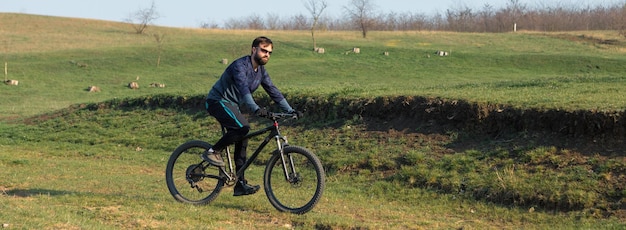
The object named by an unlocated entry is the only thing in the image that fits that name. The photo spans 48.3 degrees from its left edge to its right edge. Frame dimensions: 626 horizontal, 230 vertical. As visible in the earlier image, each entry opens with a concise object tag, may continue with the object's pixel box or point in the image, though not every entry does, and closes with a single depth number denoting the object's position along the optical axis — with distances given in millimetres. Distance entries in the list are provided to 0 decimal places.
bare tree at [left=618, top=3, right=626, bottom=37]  57225
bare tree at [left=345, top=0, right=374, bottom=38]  69250
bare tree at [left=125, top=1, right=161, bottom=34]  67000
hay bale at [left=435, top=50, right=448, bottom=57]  45103
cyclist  7977
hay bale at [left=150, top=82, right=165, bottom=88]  35275
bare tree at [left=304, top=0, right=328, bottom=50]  50369
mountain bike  8031
